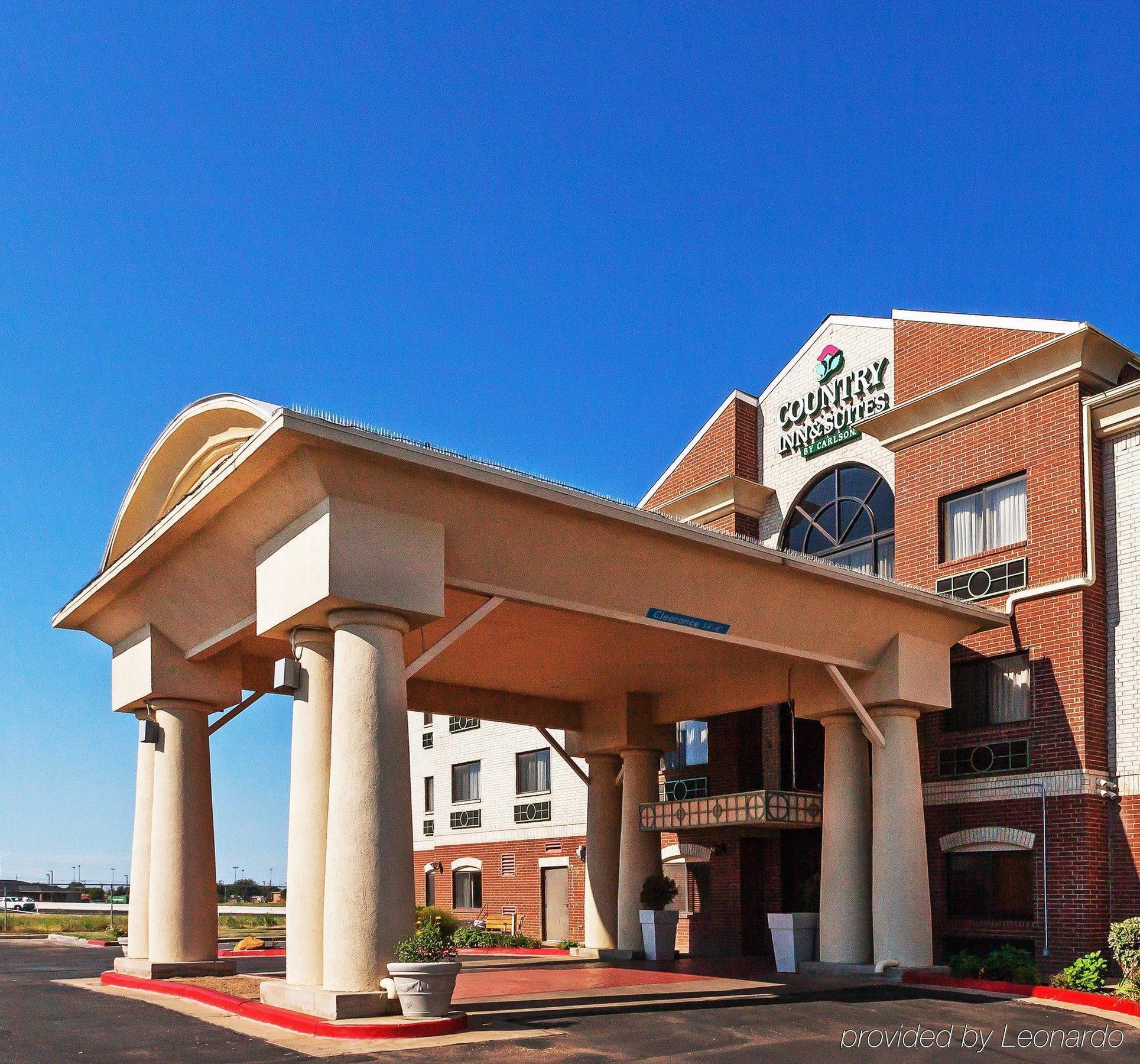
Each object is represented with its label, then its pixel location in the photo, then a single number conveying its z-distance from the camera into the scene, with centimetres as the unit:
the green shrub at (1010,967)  2077
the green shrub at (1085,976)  1981
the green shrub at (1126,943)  1927
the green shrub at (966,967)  2166
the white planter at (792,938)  2342
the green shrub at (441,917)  3004
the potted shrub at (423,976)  1448
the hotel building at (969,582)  2264
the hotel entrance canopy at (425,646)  1549
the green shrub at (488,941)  3353
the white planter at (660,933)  2592
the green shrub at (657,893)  2622
